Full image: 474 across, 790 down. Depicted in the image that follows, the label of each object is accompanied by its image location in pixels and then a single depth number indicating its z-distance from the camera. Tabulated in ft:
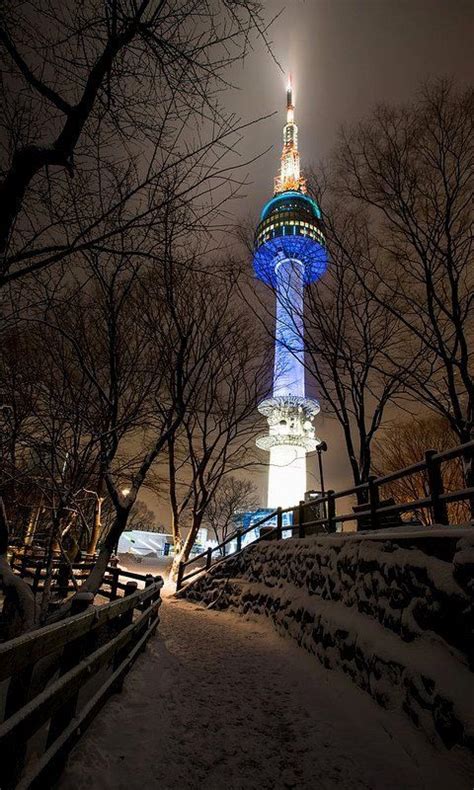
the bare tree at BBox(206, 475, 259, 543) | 154.81
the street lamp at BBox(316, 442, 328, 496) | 55.98
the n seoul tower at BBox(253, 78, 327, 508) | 186.19
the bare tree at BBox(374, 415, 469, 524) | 78.43
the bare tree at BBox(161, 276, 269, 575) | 52.65
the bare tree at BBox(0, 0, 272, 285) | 10.18
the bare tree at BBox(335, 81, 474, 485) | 29.30
